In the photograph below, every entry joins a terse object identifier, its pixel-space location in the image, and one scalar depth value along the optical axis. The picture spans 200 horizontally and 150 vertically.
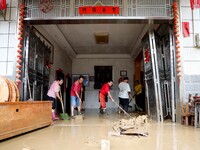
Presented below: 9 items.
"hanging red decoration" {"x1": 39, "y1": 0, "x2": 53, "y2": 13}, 4.94
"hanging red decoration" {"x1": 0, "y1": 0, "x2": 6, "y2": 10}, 4.68
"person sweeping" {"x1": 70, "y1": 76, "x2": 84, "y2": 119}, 6.27
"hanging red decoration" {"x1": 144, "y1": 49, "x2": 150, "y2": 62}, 5.94
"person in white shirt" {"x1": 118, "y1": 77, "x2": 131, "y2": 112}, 7.25
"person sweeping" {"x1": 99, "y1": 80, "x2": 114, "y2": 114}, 7.28
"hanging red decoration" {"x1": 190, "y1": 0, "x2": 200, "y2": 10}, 4.59
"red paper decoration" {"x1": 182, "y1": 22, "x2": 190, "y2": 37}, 4.82
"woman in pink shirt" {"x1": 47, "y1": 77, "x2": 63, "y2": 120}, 5.50
